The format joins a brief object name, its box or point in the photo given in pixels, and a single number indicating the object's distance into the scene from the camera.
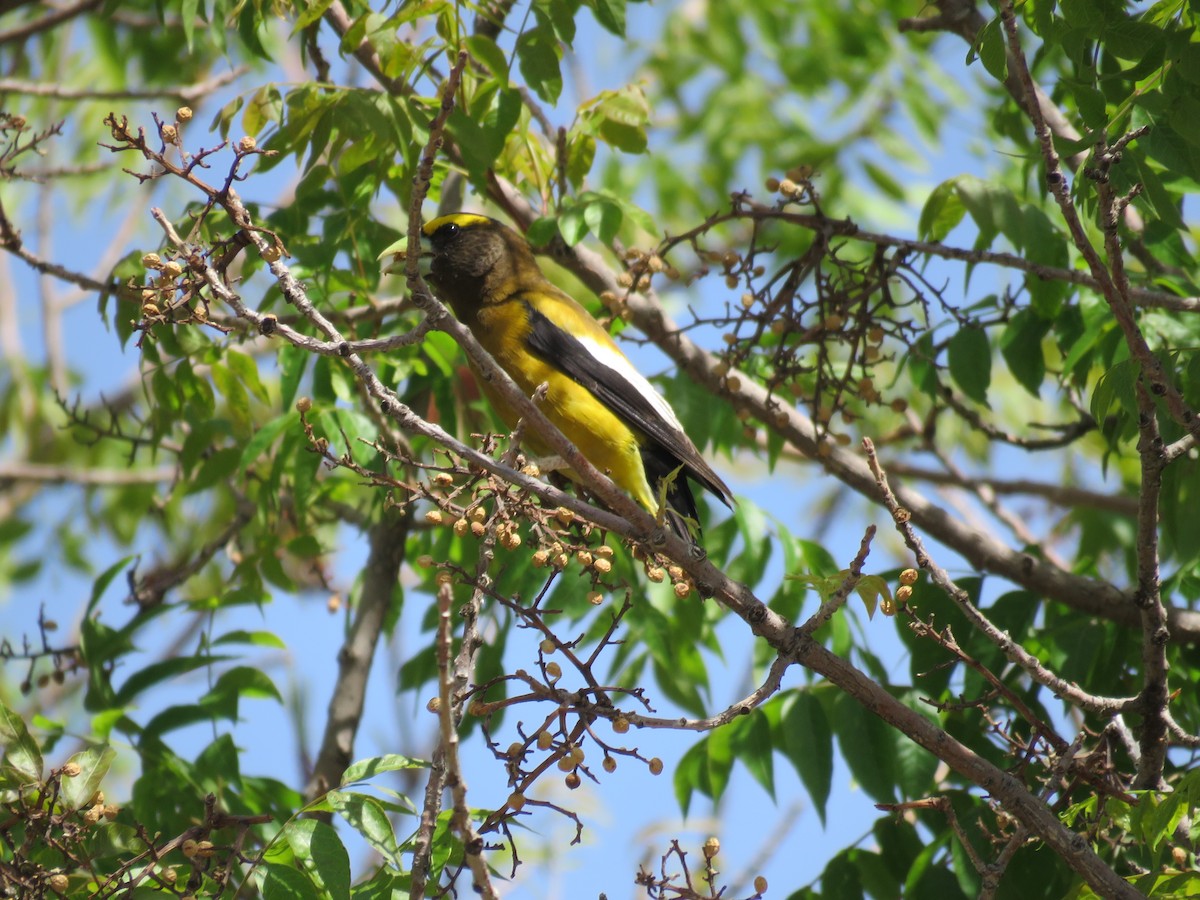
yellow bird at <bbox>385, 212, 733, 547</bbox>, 10.58
